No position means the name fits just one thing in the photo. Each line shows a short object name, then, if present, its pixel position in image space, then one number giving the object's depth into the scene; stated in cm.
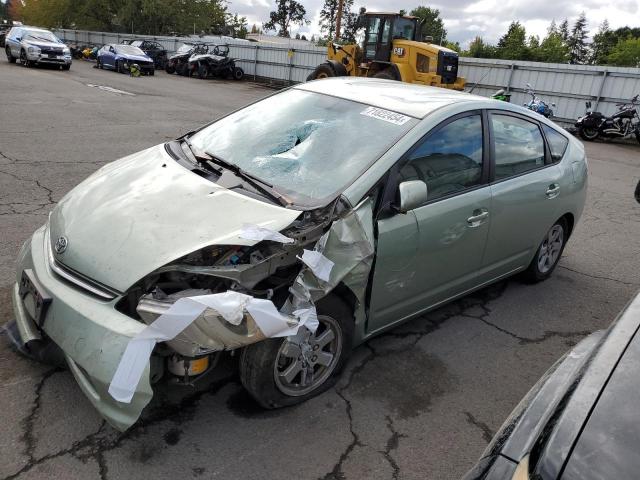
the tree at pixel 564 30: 10375
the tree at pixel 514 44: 6550
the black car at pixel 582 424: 136
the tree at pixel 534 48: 6600
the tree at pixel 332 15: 9150
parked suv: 2153
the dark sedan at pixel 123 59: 2414
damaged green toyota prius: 223
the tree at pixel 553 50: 6631
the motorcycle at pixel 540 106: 1572
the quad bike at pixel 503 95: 1613
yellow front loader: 1570
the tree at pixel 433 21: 9438
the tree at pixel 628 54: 6562
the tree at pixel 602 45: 7961
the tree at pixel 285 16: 9694
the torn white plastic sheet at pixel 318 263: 246
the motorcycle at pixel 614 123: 1467
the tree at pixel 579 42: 9175
